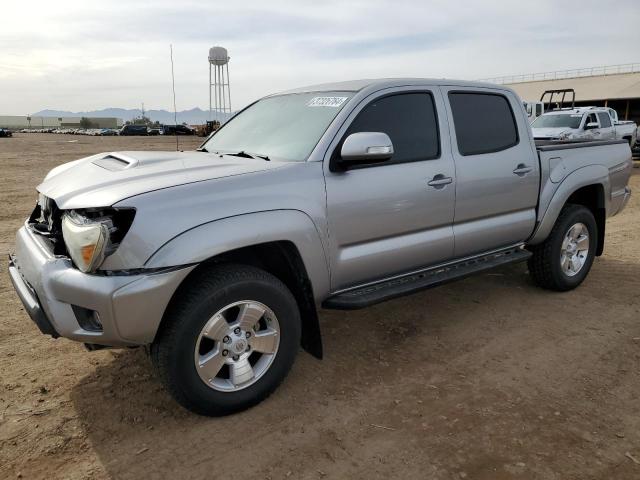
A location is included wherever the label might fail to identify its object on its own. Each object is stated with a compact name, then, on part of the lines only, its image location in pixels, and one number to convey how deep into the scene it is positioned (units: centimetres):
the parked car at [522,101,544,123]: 2258
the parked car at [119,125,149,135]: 5706
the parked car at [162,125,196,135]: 5155
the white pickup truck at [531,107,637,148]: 1542
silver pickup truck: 257
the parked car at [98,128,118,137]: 6107
